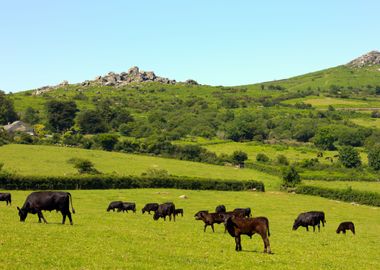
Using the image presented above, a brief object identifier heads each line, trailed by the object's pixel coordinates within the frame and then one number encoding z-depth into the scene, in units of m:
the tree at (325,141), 185.62
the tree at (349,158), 147.25
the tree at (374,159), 145.50
